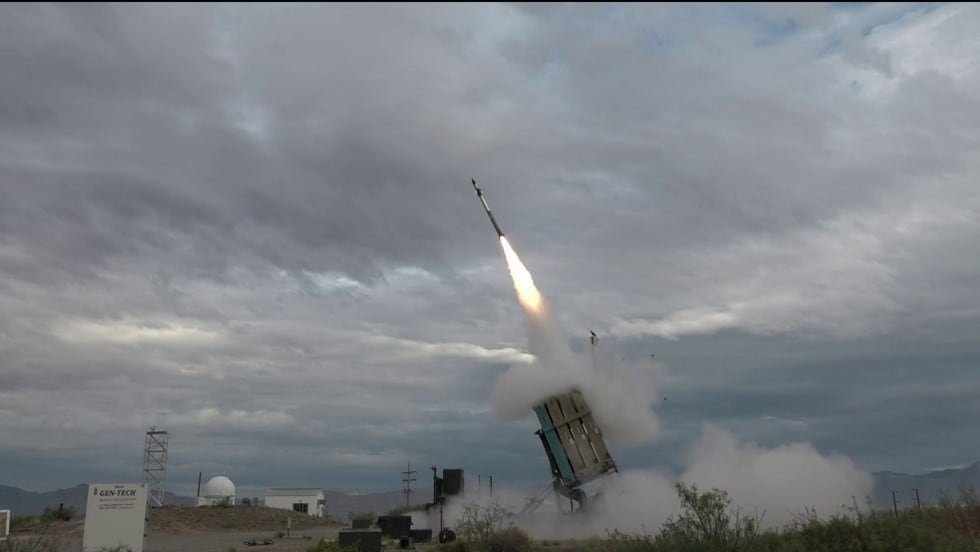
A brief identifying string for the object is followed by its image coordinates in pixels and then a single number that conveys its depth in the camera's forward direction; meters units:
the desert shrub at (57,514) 70.50
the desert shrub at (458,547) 36.53
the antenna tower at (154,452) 83.56
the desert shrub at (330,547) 32.66
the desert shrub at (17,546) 29.57
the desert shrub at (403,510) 59.18
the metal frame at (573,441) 42.44
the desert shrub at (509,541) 35.41
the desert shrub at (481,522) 37.16
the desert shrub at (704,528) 28.64
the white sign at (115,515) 35.38
